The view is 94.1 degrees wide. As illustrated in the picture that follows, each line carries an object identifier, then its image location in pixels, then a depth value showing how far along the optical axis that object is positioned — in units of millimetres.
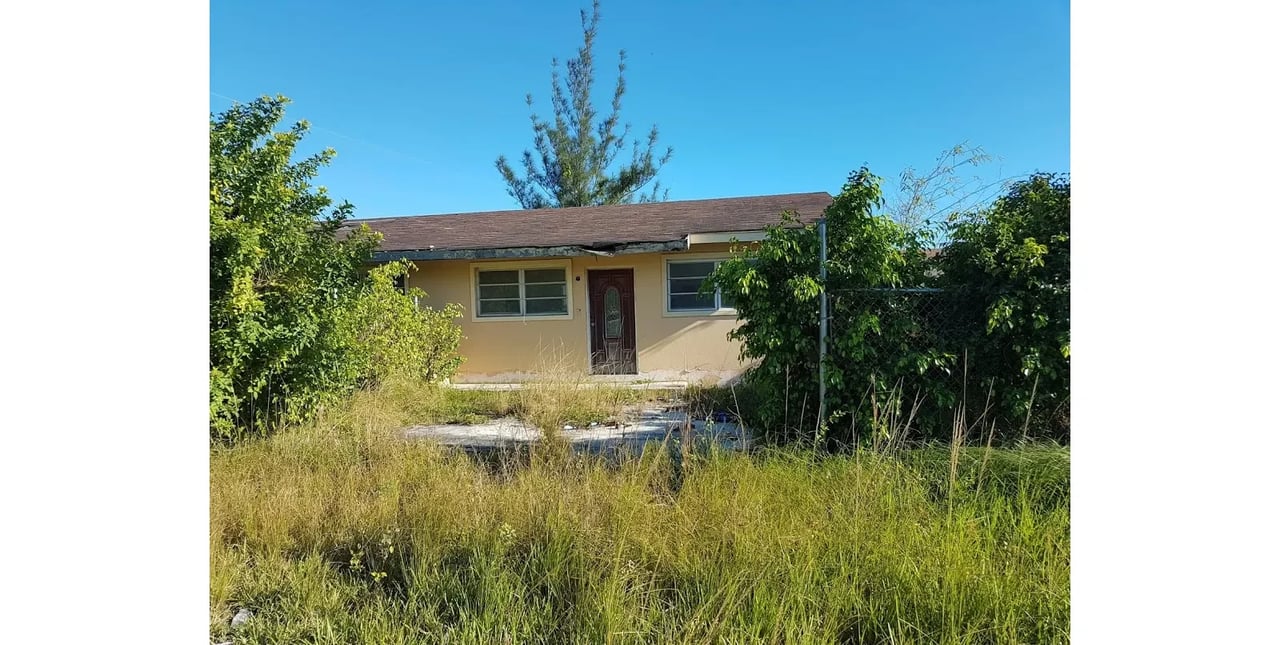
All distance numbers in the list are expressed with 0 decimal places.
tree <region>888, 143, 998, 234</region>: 14461
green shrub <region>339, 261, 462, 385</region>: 6785
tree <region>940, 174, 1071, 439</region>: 3957
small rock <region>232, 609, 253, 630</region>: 2670
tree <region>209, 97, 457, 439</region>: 4898
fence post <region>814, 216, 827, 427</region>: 4473
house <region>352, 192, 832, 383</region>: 10969
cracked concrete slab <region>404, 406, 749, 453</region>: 5090
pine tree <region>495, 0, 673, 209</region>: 26328
